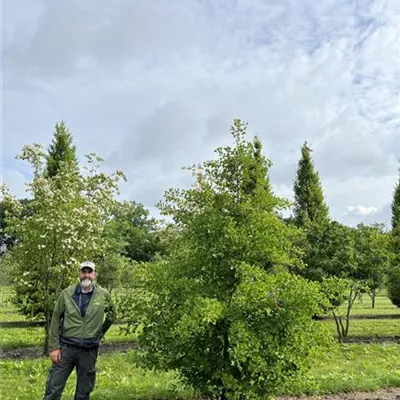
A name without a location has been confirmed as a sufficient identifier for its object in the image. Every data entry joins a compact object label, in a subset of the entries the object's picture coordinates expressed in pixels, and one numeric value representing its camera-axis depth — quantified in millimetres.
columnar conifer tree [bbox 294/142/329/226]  26406
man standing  5355
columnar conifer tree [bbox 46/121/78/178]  24391
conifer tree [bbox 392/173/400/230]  31219
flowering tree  10195
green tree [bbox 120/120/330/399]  4672
